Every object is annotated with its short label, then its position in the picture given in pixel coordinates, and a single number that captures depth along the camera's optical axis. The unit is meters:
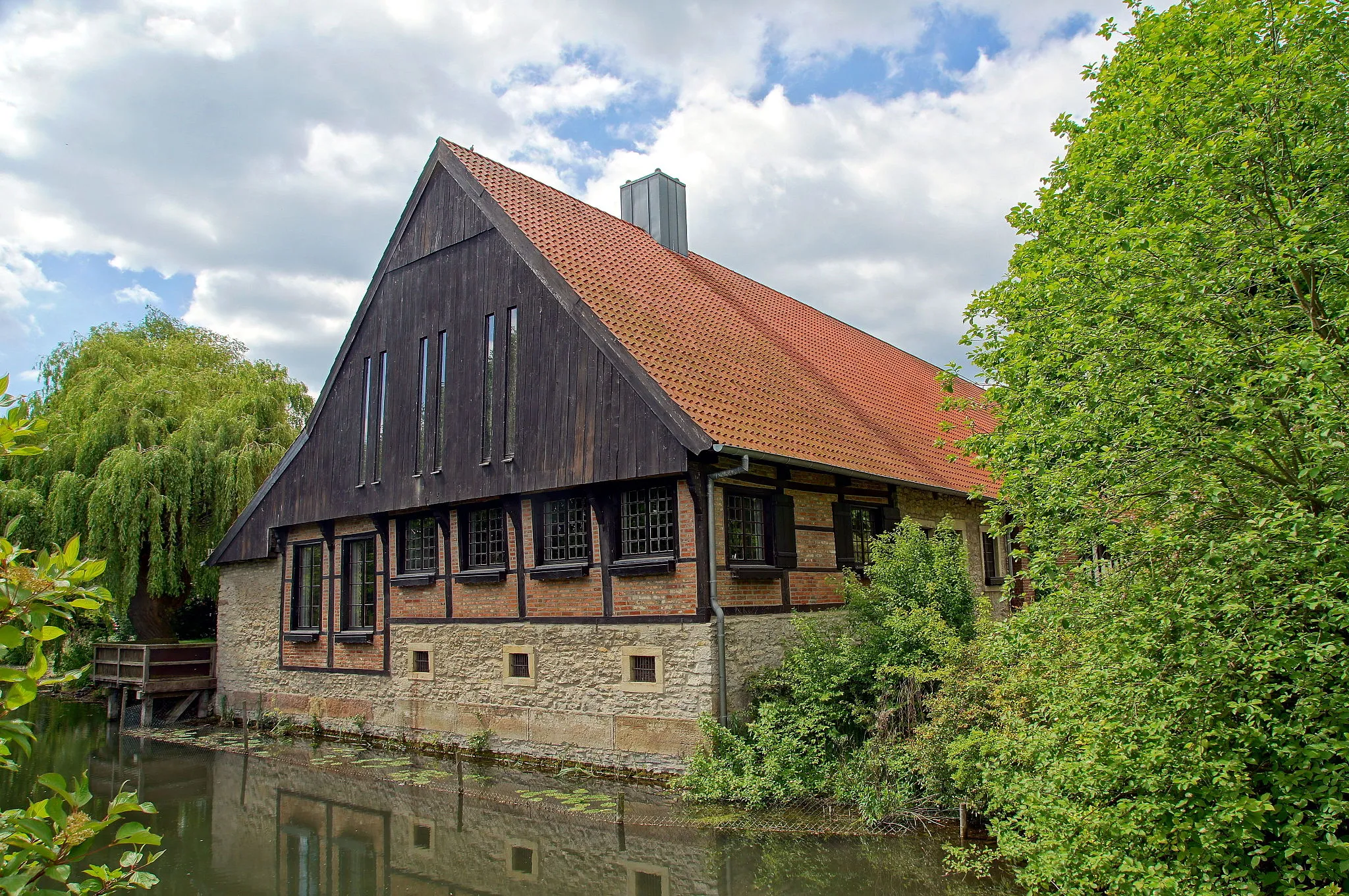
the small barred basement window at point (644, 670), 10.45
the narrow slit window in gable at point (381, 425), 14.69
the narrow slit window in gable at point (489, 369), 12.70
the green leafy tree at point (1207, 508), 3.84
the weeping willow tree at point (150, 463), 17.77
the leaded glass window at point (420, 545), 14.05
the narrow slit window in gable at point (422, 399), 13.82
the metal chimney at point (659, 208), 17.41
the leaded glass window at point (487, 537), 12.89
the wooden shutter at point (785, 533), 11.27
